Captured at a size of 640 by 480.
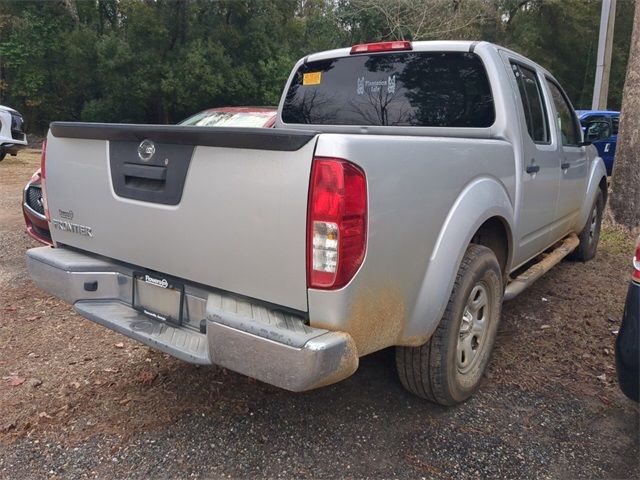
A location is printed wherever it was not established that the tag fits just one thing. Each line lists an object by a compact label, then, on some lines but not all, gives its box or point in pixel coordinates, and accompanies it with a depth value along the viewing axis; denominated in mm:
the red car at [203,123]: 5055
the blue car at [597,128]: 5441
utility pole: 14992
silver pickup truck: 2195
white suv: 11141
